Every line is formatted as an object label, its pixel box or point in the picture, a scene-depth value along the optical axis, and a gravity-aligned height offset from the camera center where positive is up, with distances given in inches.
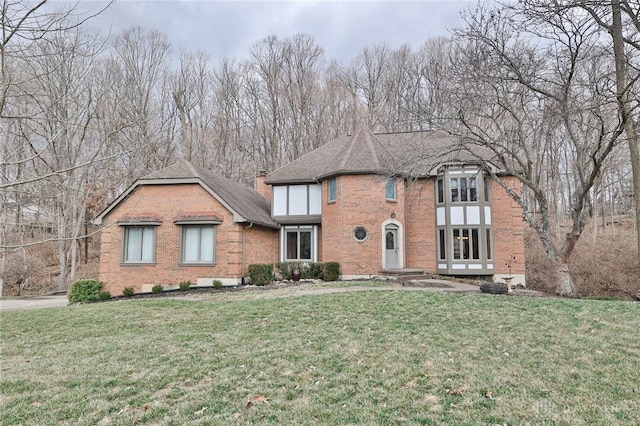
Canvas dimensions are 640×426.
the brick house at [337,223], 630.5 +36.7
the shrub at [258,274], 607.5 -47.5
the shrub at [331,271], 639.1 -45.3
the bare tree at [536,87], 380.8 +191.3
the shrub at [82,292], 514.9 -64.4
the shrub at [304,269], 661.9 -44.0
